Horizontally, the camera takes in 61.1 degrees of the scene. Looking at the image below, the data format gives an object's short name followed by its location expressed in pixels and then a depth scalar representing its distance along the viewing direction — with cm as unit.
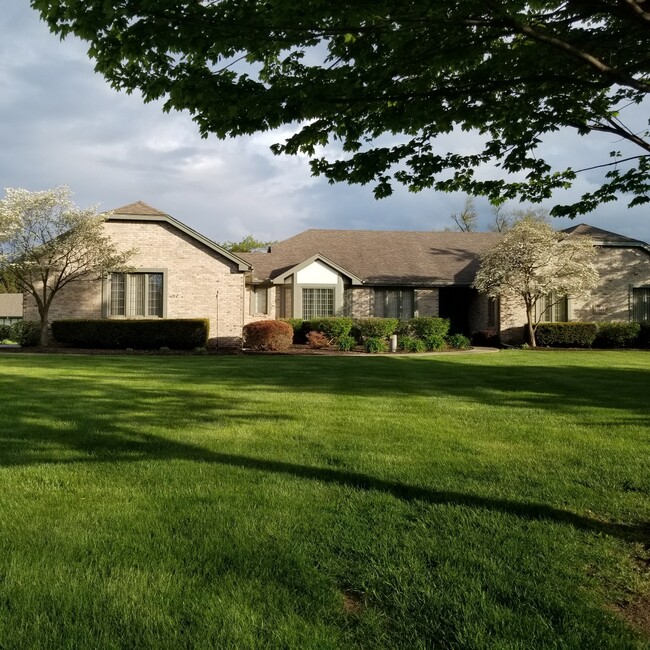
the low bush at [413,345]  2320
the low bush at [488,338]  2830
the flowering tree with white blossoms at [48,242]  2234
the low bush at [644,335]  2759
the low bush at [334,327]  2492
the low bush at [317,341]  2388
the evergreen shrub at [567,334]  2700
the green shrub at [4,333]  3297
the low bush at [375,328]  2508
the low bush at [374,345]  2295
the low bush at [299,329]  2628
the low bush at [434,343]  2417
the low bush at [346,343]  2353
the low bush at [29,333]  2375
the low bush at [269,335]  2288
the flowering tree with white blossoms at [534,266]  2594
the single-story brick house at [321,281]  2466
